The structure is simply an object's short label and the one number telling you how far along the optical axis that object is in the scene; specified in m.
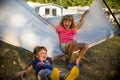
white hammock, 2.22
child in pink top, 2.18
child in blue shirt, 1.93
